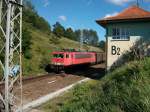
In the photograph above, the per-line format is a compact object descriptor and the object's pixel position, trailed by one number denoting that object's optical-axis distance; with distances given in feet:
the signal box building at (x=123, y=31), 39.73
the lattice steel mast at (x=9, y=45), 15.46
